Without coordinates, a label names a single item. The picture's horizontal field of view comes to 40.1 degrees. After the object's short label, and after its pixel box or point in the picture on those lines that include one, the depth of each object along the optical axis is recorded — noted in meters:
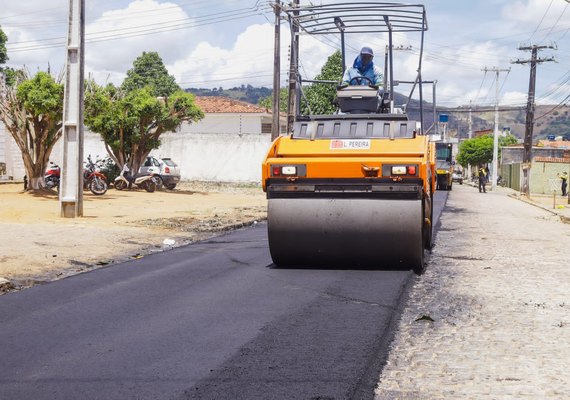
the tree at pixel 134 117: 30.94
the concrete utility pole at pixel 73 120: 18.12
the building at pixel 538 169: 57.47
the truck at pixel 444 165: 46.53
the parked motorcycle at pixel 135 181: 32.31
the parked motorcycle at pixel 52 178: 28.34
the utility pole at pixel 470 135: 108.12
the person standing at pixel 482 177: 49.94
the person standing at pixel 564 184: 48.70
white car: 34.97
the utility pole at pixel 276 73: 31.06
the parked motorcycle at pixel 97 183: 27.89
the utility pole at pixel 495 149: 62.66
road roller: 9.60
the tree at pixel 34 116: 23.83
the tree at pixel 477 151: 90.56
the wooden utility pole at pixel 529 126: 50.91
